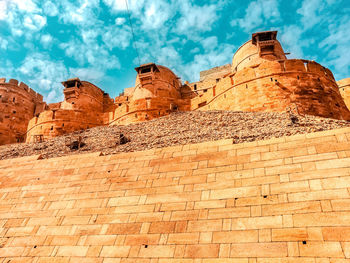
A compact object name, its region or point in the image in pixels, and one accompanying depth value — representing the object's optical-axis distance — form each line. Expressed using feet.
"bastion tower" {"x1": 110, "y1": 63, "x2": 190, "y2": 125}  74.84
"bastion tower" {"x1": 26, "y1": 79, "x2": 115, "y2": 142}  81.02
